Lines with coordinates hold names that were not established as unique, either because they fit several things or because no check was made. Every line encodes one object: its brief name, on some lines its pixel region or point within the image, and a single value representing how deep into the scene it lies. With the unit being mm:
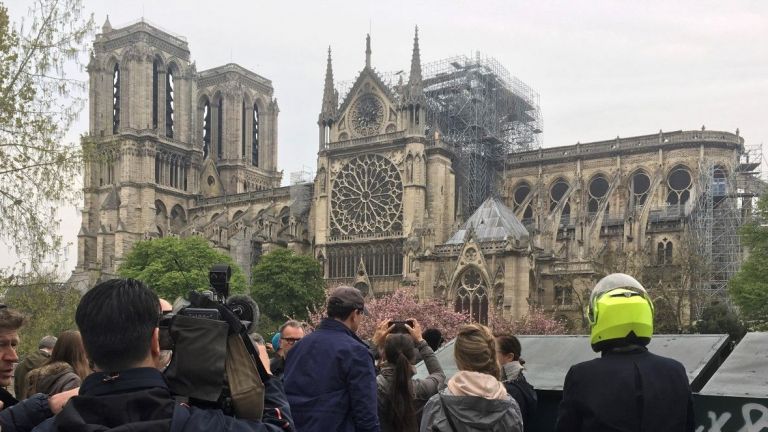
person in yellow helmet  3924
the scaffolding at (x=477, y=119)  52906
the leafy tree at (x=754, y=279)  30141
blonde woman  5164
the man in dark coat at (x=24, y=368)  6234
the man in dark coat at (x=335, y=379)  5410
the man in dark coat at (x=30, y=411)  3652
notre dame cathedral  43094
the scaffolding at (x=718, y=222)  40875
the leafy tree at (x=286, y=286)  49309
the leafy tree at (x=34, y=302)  14266
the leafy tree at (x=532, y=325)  38219
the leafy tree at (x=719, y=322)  30781
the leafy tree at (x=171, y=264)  48044
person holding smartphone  6047
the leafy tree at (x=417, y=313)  39441
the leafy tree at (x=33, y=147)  13688
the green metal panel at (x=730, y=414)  5246
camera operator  2875
